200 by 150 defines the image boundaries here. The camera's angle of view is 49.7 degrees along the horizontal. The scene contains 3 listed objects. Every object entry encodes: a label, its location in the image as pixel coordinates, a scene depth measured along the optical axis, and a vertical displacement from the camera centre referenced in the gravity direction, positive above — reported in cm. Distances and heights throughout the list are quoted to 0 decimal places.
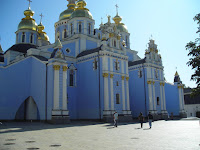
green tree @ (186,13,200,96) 1020 +196
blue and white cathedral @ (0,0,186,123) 2244 +332
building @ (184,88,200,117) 4709 -87
